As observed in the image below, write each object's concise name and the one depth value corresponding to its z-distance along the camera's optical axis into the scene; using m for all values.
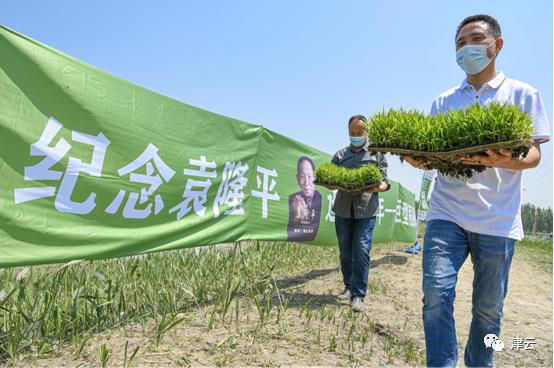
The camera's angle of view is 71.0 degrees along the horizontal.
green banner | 2.24
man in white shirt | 1.82
